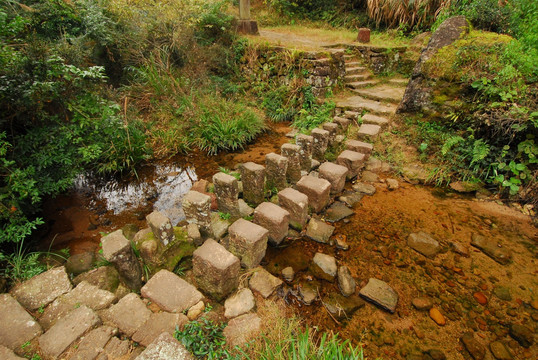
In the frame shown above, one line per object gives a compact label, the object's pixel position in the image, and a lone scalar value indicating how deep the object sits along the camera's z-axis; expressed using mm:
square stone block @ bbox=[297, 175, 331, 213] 3208
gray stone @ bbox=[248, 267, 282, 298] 2379
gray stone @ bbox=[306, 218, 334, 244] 2984
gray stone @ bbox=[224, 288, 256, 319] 2164
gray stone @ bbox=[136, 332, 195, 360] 1572
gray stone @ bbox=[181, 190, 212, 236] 2564
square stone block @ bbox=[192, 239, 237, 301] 2162
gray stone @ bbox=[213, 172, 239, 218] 2807
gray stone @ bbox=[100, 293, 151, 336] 1934
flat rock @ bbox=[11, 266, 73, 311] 2162
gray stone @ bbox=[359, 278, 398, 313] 2285
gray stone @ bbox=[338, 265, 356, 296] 2422
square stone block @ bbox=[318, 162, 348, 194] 3535
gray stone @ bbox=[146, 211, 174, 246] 2379
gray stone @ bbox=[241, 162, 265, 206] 3057
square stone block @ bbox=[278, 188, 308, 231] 2961
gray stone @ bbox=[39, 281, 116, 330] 2074
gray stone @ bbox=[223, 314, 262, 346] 1854
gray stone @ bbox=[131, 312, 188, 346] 1851
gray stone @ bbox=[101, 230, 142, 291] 2230
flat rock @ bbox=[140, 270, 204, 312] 2070
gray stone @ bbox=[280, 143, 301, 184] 3446
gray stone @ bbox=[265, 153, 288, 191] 3271
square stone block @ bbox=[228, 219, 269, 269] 2463
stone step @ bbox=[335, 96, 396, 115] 5216
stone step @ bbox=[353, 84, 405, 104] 5586
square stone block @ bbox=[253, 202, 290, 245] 2725
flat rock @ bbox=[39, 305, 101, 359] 1760
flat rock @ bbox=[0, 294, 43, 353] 1828
